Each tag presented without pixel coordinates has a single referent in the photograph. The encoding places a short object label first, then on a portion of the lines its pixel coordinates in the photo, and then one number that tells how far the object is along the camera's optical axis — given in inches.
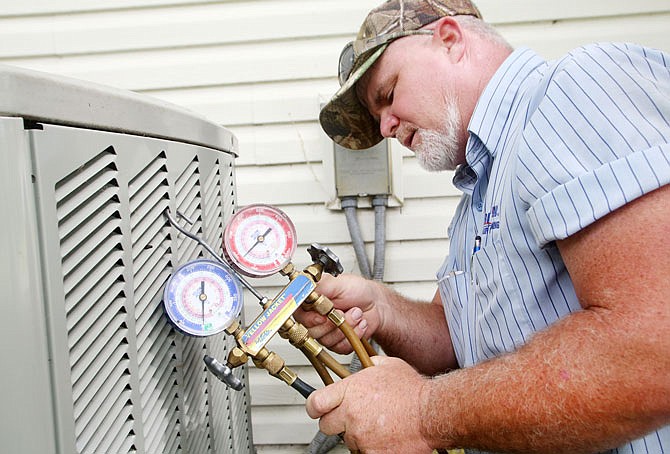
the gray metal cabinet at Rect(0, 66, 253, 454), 21.2
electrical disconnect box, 69.6
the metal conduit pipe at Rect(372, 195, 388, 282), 69.6
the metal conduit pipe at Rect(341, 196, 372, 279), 69.7
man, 28.5
